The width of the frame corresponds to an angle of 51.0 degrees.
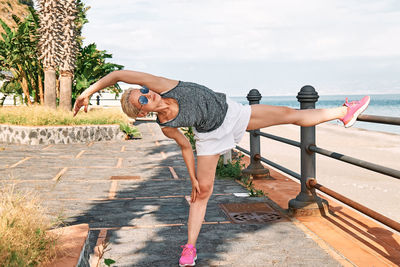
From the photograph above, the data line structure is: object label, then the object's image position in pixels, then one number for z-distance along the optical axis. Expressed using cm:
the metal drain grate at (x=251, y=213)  429
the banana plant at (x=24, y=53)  1639
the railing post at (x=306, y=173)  432
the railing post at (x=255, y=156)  629
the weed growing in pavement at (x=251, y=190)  523
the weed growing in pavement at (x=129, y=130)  1216
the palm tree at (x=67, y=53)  1390
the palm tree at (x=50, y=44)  1370
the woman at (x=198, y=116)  283
